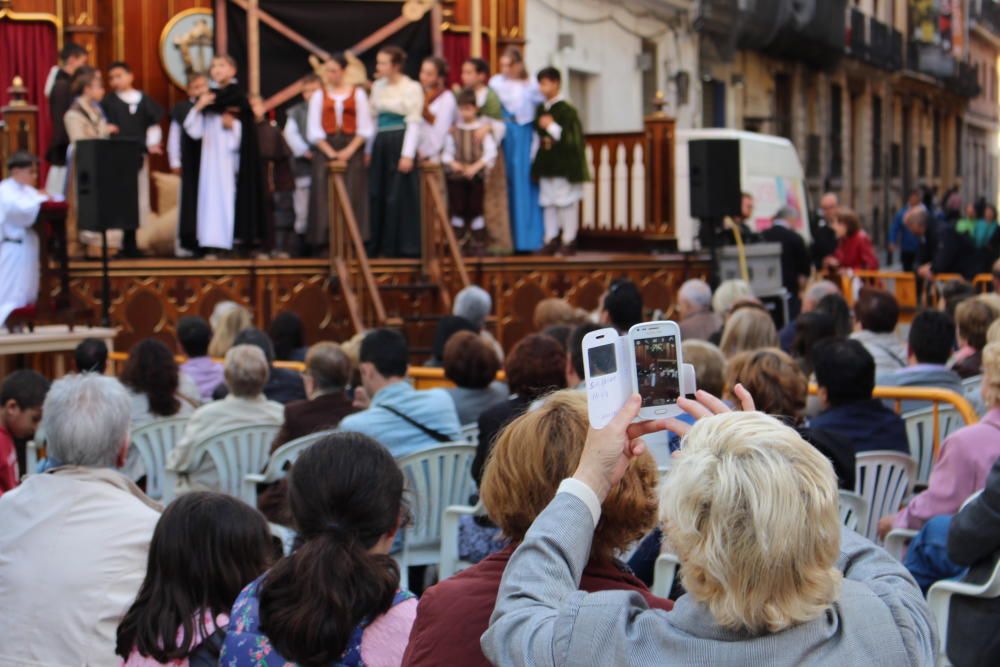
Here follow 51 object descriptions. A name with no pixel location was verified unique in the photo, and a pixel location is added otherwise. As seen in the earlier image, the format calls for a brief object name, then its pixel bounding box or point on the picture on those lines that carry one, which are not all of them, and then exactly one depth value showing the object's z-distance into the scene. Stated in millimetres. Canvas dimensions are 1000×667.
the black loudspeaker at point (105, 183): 10938
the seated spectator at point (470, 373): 6508
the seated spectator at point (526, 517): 2605
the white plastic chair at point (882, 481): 5384
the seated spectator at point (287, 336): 8977
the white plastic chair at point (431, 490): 5688
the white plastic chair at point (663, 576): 4828
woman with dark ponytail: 2879
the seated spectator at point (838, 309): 8407
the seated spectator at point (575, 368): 5762
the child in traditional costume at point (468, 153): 13828
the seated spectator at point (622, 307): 8344
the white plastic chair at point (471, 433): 6289
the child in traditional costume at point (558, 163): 14172
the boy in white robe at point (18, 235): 10375
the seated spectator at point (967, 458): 4609
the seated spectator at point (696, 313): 9203
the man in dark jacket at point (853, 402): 5559
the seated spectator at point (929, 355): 6695
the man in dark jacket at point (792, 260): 13758
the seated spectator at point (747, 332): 7211
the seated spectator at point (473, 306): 9211
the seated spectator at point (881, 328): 7531
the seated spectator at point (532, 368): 5613
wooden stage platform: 12461
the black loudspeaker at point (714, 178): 12281
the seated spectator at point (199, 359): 7934
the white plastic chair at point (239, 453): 6309
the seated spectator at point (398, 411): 5762
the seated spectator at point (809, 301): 9109
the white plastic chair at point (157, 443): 6633
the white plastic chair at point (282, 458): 5891
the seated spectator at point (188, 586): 3141
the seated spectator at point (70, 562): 3639
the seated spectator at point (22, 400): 5746
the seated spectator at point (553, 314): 9133
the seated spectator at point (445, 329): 8508
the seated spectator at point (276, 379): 7590
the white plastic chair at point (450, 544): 5633
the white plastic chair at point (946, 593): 3928
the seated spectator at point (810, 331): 7559
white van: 17438
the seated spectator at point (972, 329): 7230
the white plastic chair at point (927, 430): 6223
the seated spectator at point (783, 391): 4922
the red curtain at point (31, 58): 14133
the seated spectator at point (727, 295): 9703
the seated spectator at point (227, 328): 8891
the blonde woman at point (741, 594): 2141
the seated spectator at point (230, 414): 6371
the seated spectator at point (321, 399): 6215
